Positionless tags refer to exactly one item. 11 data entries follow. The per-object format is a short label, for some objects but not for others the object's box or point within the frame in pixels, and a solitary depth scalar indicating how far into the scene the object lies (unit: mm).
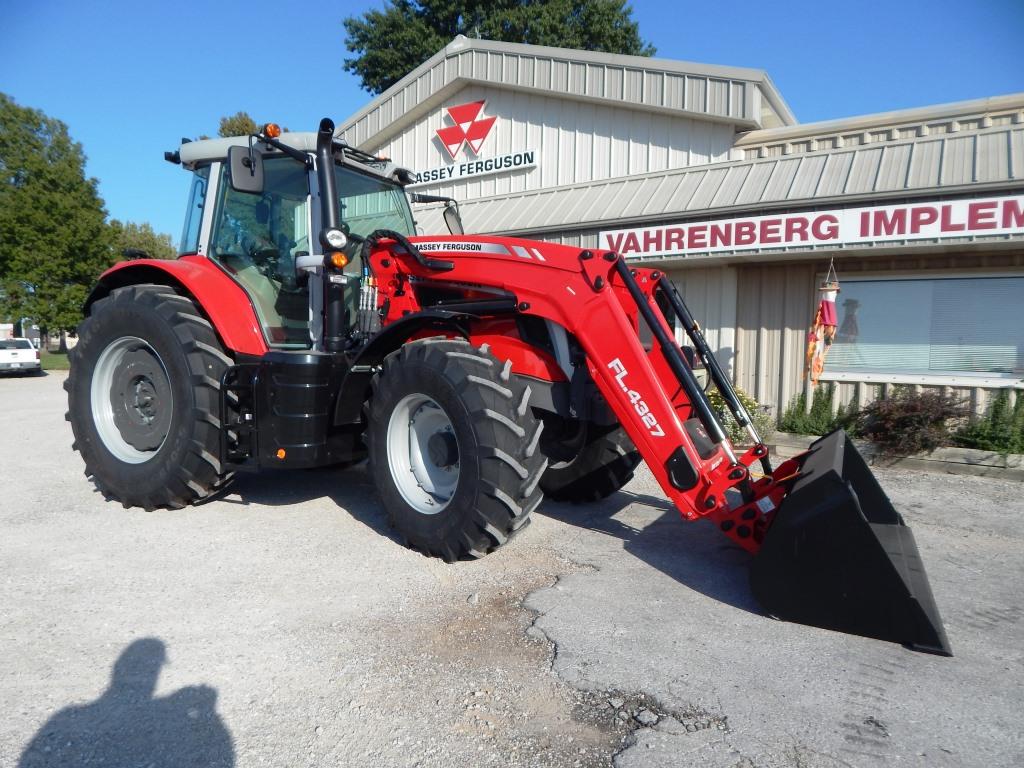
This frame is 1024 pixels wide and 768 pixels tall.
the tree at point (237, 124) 30250
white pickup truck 21141
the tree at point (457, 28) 25141
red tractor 3381
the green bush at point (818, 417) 7734
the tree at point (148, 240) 38531
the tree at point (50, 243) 27016
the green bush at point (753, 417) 7691
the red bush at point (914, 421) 6895
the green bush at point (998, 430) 6676
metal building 7008
